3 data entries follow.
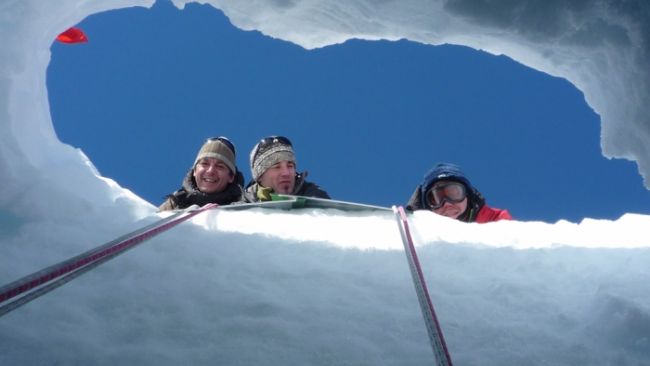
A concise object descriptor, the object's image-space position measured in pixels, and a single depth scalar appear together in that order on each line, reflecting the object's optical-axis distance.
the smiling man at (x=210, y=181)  4.63
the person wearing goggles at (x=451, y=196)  4.66
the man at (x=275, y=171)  4.64
